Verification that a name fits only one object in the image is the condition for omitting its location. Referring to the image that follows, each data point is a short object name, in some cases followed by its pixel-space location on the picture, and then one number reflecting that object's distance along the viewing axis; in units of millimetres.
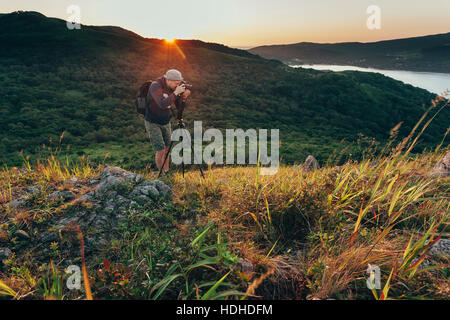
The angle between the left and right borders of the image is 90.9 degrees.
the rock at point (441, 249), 2107
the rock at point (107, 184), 3452
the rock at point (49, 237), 2584
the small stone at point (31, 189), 3404
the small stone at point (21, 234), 2566
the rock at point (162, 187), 3583
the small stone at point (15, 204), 2975
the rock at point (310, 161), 7176
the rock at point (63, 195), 3193
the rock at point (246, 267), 1954
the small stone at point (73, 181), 3755
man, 4504
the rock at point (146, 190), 3448
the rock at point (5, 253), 2324
